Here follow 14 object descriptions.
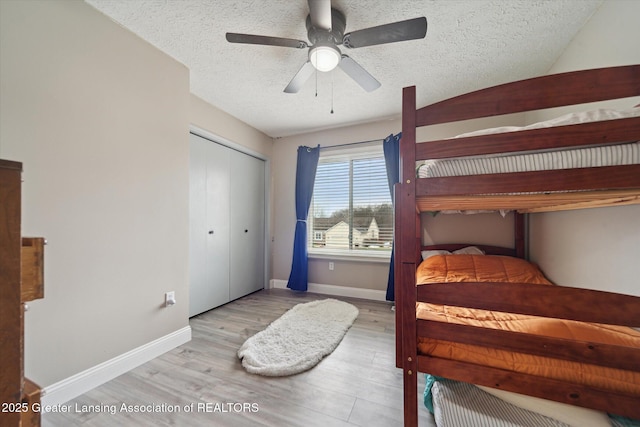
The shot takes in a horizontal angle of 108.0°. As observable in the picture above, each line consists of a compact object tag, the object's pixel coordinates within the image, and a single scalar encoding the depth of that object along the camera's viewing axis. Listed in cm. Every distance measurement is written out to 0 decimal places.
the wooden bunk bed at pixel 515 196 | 77
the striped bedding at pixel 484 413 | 86
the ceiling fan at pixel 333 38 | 126
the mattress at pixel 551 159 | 79
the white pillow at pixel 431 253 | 256
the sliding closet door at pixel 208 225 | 252
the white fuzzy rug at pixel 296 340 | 163
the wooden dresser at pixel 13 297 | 44
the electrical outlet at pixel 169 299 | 187
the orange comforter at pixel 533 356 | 80
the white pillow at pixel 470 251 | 244
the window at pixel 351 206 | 314
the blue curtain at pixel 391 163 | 288
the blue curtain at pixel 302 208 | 336
